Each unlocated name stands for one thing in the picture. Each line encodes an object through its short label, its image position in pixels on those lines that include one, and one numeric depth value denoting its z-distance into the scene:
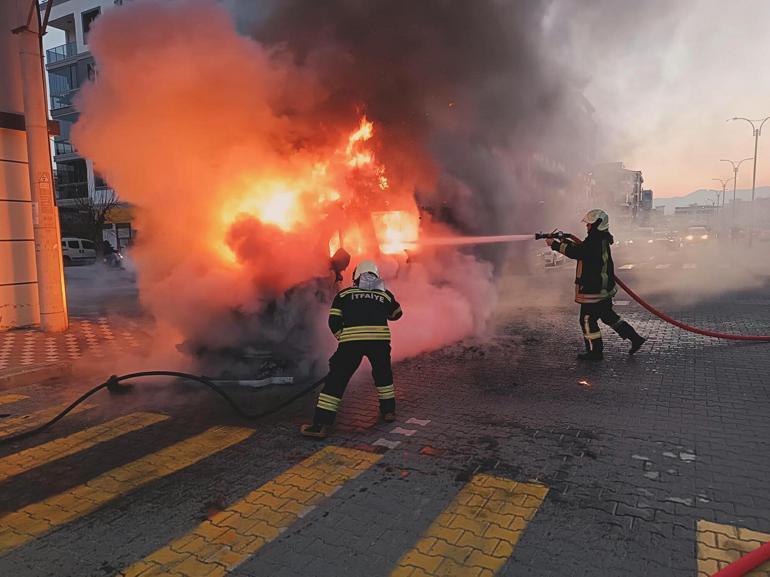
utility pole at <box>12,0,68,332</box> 8.54
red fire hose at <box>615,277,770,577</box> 2.46
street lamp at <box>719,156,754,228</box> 49.25
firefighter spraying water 6.84
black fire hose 4.66
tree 30.36
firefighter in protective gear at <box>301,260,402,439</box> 4.60
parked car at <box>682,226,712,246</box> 35.56
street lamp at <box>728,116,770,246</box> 37.81
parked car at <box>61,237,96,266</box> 27.83
